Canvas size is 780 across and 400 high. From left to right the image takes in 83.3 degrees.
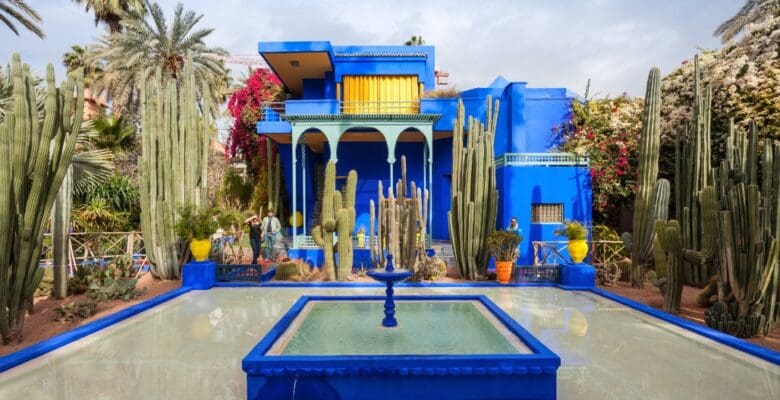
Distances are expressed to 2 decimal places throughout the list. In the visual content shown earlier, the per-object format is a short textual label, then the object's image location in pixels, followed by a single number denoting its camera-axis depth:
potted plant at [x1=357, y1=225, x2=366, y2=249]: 12.69
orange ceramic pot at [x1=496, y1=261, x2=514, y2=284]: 10.07
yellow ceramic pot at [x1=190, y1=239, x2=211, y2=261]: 9.77
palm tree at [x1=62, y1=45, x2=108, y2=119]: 23.84
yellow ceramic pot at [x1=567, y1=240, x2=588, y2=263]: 9.77
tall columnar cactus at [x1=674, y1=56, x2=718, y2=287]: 8.79
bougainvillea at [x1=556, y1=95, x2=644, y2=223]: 13.38
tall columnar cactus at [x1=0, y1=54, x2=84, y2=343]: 5.45
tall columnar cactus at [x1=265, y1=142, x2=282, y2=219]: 16.95
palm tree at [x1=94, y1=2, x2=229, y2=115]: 18.83
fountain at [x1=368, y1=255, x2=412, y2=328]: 5.70
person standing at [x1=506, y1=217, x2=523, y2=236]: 10.72
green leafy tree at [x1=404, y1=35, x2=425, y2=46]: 32.78
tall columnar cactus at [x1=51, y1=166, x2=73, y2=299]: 7.92
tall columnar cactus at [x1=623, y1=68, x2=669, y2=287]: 9.66
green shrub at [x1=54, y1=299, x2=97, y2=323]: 6.90
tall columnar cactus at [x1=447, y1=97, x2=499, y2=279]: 10.21
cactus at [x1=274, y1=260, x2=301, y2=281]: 10.82
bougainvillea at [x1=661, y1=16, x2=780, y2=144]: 11.04
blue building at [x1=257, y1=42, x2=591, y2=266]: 12.73
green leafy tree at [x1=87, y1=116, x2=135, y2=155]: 15.80
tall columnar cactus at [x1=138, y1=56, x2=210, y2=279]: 10.04
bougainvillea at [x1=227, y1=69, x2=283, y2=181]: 17.73
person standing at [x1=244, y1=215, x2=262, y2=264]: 11.04
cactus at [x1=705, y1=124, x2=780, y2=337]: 5.83
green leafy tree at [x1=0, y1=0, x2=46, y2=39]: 13.38
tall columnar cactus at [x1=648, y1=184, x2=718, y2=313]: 6.54
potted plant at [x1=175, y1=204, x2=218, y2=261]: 9.70
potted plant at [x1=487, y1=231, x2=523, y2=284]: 10.01
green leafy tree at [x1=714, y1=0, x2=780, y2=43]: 12.82
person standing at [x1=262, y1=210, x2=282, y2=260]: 13.06
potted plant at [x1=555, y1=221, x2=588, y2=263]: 9.70
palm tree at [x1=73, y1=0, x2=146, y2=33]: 21.97
